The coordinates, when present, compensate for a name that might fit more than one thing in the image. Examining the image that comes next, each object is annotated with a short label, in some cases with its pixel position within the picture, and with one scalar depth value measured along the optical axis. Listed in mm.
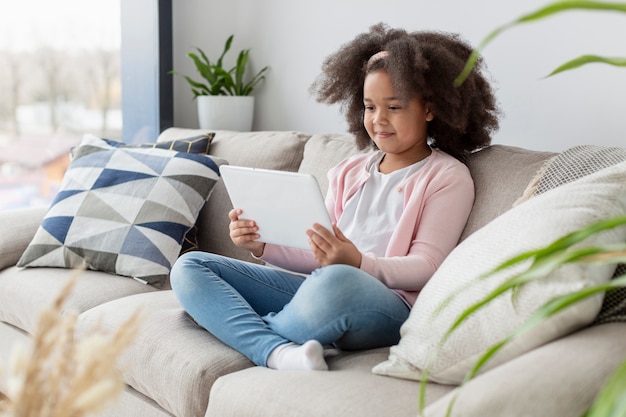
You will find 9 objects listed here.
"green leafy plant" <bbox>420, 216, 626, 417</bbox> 623
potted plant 3139
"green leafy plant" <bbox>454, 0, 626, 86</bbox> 607
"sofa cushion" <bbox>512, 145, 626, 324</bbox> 1606
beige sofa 1005
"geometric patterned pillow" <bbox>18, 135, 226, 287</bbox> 2254
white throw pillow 1154
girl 1553
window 3238
